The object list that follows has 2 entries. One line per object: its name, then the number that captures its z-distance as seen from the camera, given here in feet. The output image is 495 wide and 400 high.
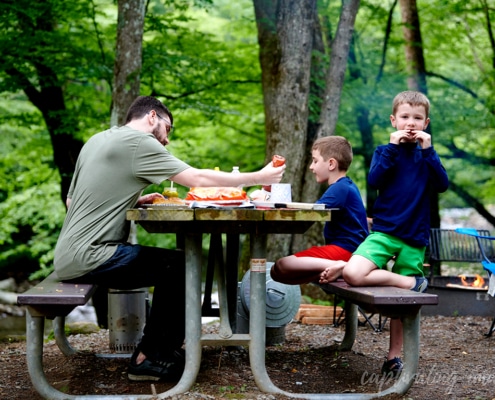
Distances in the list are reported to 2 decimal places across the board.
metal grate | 25.20
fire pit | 23.38
